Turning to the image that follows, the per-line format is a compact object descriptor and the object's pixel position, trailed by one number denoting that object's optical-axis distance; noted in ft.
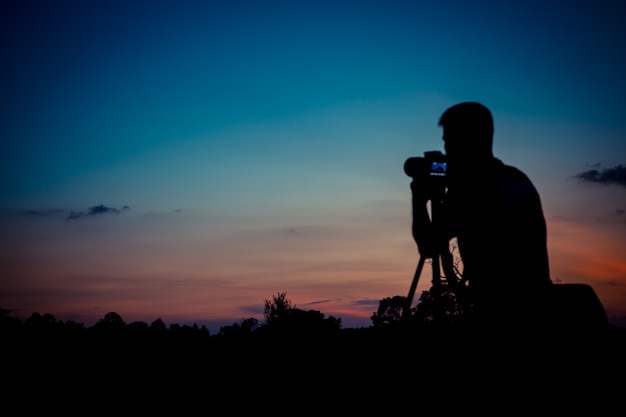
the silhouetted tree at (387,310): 199.31
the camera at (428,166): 9.35
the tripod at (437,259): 8.72
